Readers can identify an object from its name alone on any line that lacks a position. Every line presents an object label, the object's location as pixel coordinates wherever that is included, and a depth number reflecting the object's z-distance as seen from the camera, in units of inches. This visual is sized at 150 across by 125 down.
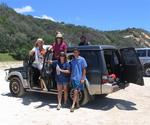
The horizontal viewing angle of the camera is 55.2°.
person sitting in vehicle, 172.8
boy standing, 156.7
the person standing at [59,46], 165.8
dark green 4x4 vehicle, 158.0
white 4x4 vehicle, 313.4
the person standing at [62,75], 160.4
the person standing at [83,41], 188.6
